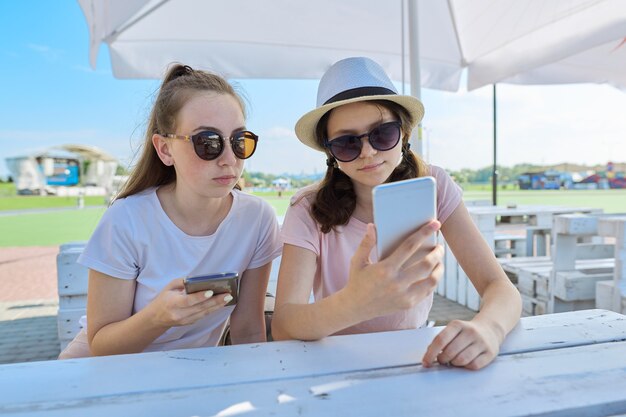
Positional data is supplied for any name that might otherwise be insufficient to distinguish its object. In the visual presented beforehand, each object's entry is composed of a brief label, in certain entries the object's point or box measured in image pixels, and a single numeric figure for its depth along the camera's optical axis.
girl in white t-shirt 1.28
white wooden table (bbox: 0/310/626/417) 0.70
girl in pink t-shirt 0.83
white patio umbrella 2.87
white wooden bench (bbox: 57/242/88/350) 2.18
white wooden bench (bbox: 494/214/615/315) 2.99
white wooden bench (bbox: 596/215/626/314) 2.63
